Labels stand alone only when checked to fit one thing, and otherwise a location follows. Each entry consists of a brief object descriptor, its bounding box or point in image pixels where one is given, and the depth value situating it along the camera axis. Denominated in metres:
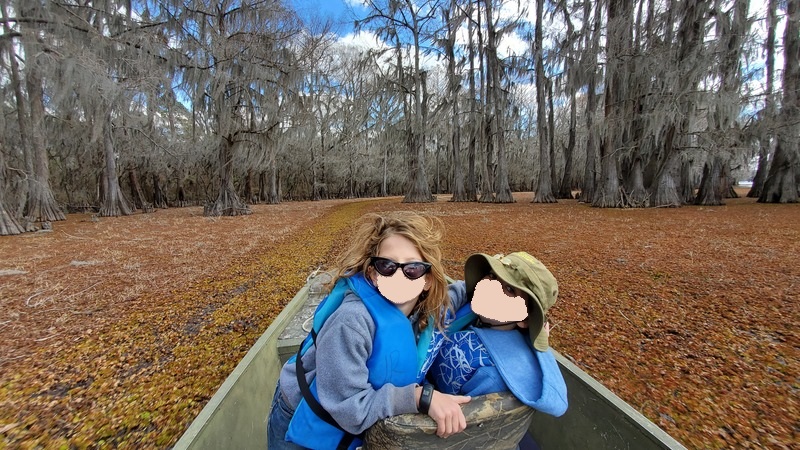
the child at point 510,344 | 1.04
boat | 0.97
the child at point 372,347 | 1.00
